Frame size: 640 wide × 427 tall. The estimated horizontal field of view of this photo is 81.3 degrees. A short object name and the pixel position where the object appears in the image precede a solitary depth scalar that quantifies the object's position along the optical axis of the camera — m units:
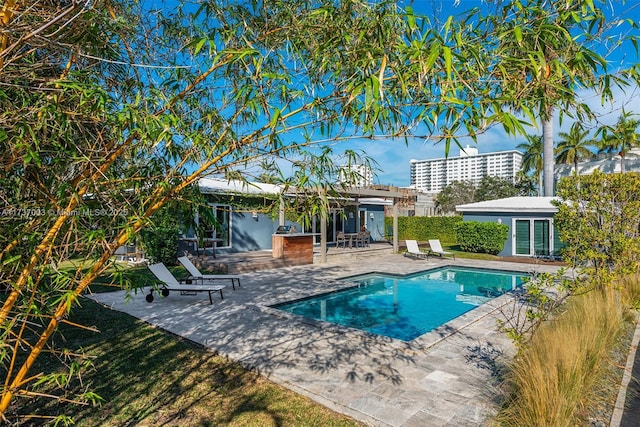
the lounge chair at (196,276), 10.44
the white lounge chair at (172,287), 8.75
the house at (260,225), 16.60
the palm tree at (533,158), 41.28
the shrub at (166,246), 13.25
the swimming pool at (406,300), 8.84
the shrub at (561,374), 3.30
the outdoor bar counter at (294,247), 15.76
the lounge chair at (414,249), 18.69
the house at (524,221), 18.53
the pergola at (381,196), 15.86
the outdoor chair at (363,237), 21.17
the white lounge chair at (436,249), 18.47
